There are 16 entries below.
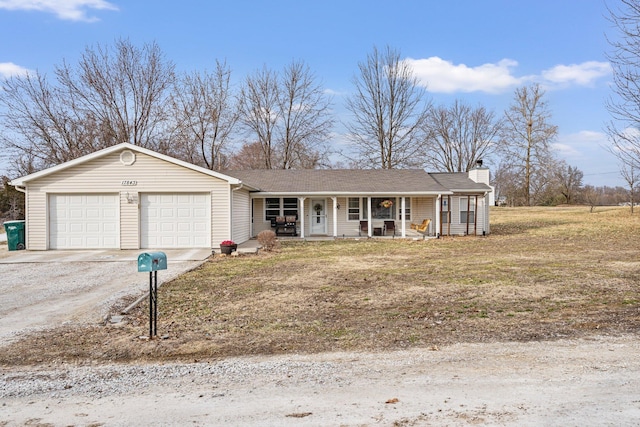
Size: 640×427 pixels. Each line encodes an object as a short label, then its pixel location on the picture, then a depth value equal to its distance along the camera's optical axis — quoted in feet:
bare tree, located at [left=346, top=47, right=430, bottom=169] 107.45
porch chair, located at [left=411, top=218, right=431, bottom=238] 62.79
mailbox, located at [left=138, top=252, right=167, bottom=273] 16.38
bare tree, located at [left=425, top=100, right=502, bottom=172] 139.33
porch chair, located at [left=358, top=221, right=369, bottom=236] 65.36
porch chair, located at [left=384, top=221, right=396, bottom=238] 64.54
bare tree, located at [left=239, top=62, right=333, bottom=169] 110.83
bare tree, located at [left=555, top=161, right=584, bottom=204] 140.80
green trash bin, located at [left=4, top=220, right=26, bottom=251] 49.34
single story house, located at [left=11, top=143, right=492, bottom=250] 49.21
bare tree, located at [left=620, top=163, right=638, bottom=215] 82.35
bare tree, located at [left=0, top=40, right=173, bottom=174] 84.74
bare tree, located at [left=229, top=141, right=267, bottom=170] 121.94
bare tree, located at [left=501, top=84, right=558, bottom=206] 130.52
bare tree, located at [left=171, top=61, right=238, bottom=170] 99.60
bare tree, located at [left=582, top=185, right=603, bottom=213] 162.11
